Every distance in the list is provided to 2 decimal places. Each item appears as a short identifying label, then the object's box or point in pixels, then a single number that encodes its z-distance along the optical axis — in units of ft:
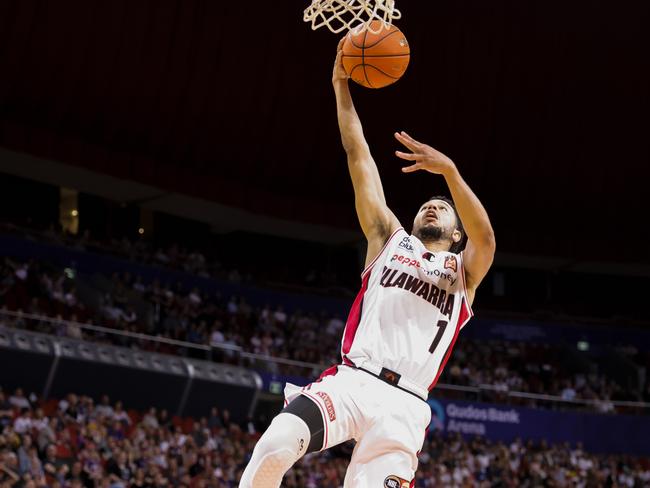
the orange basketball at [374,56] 22.39
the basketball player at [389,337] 18.60
